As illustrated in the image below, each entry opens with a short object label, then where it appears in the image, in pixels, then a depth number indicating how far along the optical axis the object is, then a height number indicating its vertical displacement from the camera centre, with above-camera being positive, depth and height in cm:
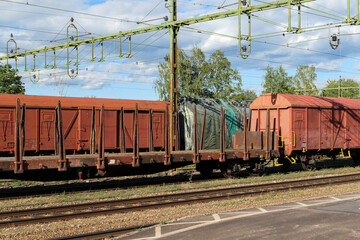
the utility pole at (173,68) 1756 +313
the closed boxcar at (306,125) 1809 +43
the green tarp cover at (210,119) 2119 +84
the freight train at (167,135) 1305 -6
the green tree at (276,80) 5347 +790
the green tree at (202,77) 3972 +619
